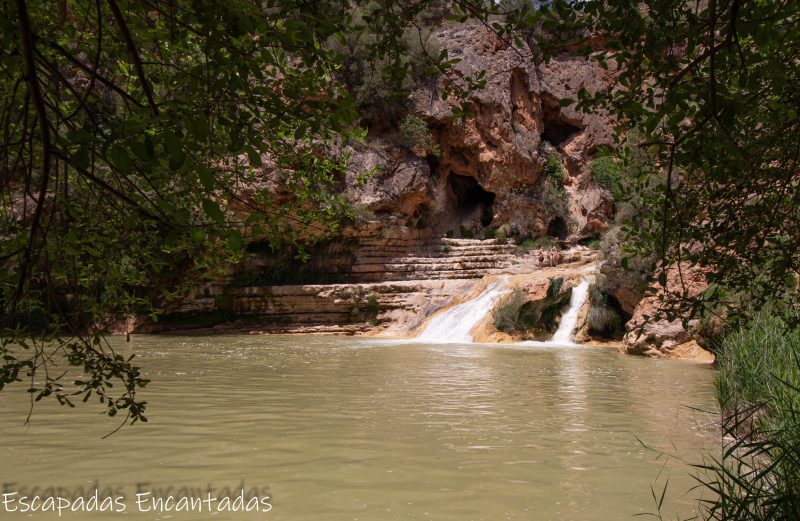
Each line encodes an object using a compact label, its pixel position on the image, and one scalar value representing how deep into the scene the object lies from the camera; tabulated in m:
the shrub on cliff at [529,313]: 17.91
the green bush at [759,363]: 4.81
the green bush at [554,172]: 29.55
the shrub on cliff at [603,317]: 17.03
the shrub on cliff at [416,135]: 25.95
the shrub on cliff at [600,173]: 28.47
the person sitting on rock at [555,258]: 24.79
